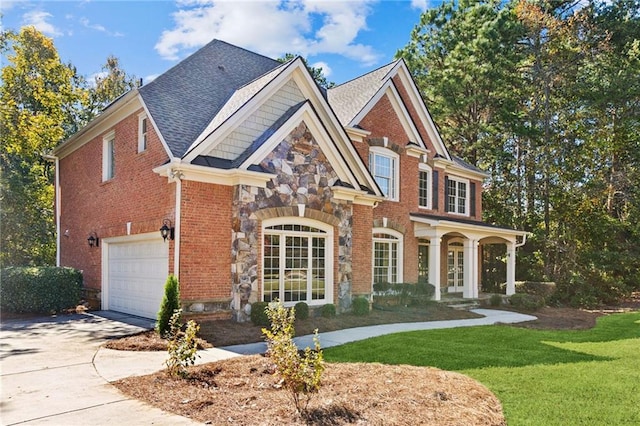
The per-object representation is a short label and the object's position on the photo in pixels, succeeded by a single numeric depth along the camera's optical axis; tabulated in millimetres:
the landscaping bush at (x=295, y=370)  5312
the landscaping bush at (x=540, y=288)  21453
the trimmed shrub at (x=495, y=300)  19359
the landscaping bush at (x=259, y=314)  10898
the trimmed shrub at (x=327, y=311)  12820
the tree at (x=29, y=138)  22484
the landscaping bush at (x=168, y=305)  9508
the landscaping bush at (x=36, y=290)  12984
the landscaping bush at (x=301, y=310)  12031
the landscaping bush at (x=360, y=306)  13820
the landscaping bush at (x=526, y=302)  18672
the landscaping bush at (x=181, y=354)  6625
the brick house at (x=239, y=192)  11234
